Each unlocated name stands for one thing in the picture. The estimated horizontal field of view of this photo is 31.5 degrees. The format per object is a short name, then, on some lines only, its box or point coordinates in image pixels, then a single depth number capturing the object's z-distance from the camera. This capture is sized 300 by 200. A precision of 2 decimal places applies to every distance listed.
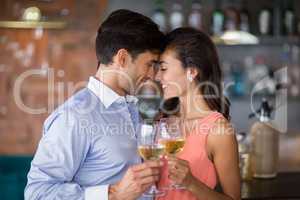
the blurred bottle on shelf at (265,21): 3.90
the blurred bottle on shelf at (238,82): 4.00
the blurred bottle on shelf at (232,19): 3.88
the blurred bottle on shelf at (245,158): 2.00
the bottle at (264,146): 1.99
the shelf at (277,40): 3.88
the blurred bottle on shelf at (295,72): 4.07
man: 1.31
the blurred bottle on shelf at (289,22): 3.90
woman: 1.48
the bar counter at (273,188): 1.76
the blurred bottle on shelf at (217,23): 3.87
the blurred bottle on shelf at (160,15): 3.82
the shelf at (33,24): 3.94
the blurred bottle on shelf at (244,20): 3.91
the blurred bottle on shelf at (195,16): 3.90
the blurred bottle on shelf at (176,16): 3.85
